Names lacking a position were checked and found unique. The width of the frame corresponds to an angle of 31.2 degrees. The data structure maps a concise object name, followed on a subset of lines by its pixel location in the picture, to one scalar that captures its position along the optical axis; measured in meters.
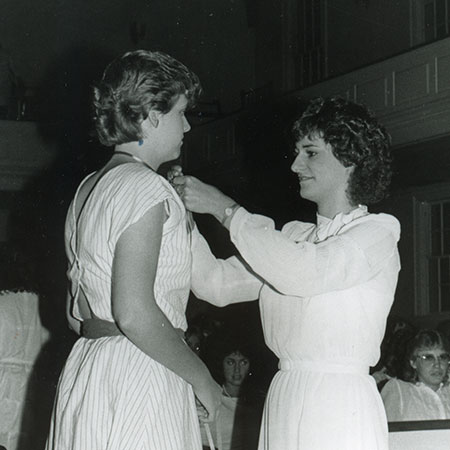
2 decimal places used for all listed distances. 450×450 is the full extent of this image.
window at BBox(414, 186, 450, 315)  11.94
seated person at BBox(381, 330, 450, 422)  5.65
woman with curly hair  2.35
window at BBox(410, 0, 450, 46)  12.77
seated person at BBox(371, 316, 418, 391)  6.00
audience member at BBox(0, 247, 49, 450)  4.16
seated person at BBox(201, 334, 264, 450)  5.37
